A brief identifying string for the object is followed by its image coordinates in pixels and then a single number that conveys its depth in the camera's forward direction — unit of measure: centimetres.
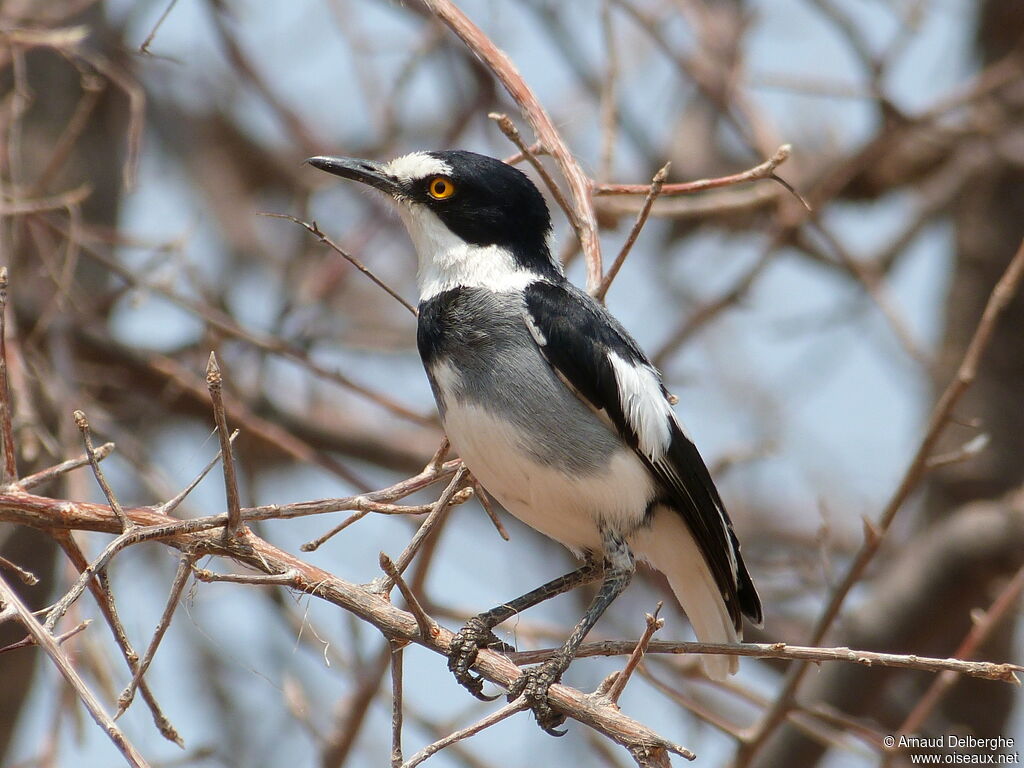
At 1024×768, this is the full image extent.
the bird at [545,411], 636
